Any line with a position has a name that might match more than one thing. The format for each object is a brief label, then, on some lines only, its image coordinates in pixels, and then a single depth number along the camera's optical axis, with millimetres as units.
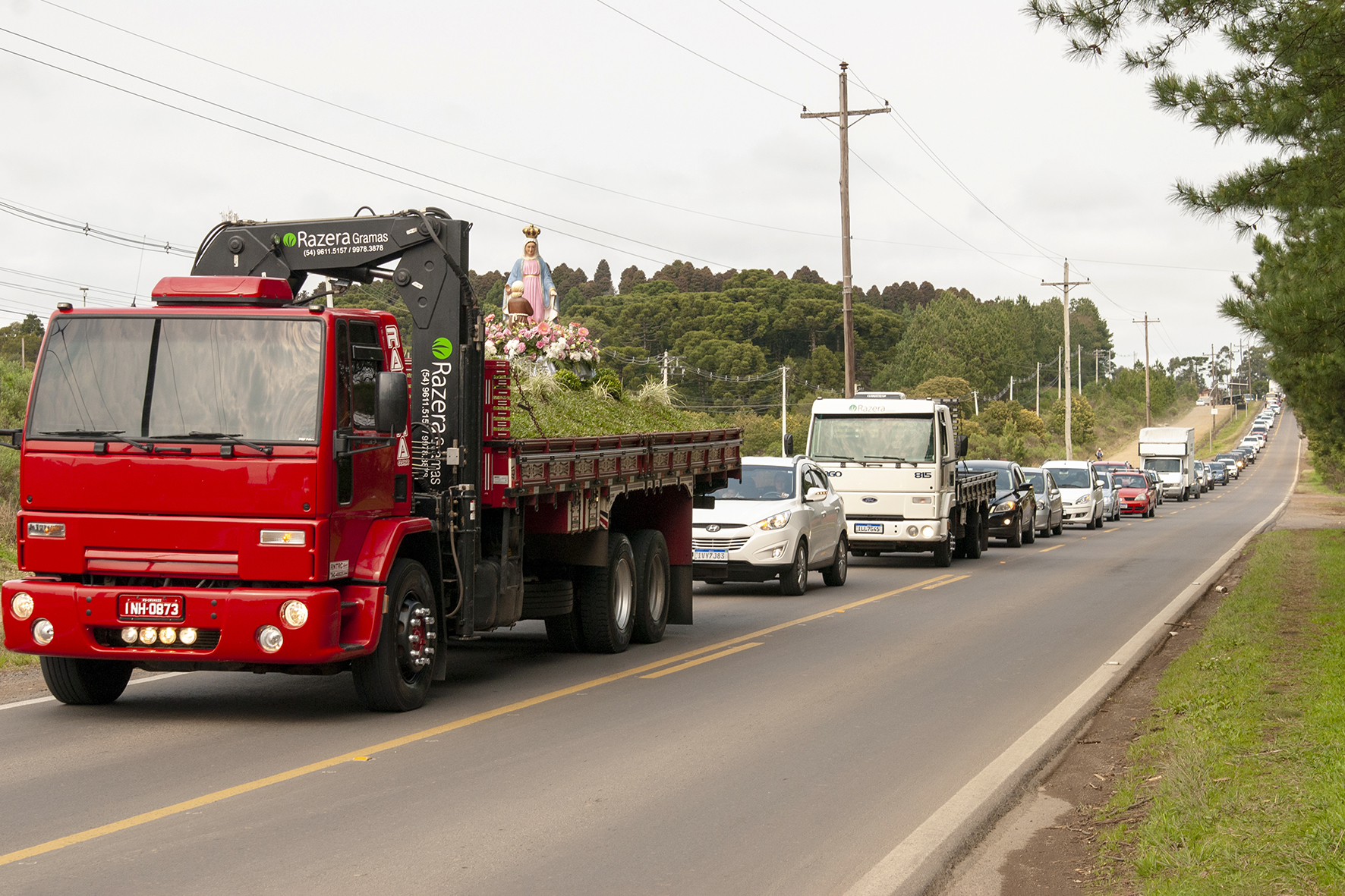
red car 48000
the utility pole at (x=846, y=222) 33562
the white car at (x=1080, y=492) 39000
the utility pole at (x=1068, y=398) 61156
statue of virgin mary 15289
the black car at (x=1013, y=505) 29578
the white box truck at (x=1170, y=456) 66312
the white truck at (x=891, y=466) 22266
